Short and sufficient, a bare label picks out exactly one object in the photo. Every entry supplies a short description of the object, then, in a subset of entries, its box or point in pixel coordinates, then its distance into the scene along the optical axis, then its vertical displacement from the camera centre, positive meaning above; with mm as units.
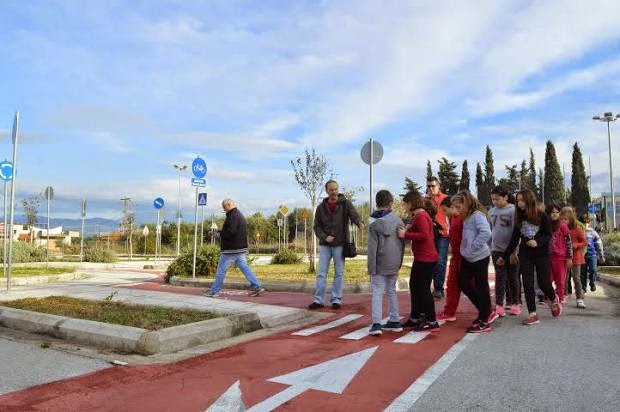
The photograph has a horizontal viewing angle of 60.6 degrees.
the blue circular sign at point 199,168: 12914 +1855
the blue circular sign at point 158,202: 26938 +2097
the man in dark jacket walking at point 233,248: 9961 -92
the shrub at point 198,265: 14028 -567
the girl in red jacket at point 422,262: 6477 -257
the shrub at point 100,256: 25906 -570
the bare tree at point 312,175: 18188 +2300
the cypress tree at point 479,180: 76375 +8805
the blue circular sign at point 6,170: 11234 +1617
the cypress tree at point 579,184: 65125 +6950
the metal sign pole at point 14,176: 10135 +1319
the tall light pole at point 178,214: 28320 +1589
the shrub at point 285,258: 20453 -598
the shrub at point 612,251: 20547 -459
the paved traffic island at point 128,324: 5664 -957
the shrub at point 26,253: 22453 -339
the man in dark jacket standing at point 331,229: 8242 +206
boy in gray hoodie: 6438 -150
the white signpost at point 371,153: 10789 +1820
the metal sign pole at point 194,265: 12921 -531
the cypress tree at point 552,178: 66062 +7821
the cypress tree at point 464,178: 73812 +8776
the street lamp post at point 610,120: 34094 +7885
